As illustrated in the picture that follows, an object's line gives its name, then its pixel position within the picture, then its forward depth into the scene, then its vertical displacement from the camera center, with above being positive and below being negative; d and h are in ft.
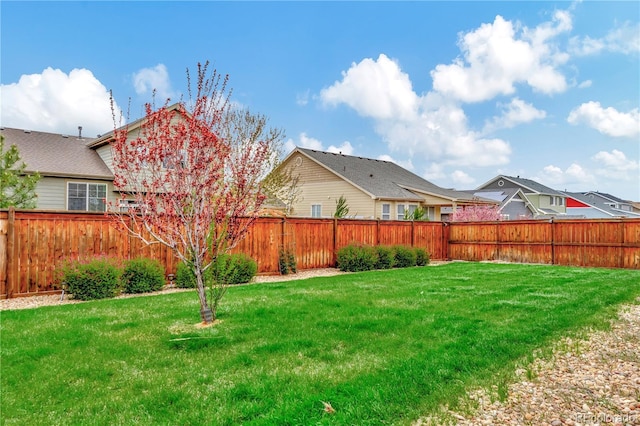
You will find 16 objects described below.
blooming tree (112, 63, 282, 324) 18.66 +2.04
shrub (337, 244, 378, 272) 45.44 -4.22
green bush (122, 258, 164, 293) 31.01 -4.38
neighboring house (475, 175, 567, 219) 137.39 +9.98
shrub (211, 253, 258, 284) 35.51 -4.34
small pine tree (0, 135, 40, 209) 42.28 +3.54
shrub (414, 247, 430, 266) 51.98 -4.50
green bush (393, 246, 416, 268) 49.94 -4.40
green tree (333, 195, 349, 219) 63.82 +1.68
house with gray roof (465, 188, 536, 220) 115.44 +5.03
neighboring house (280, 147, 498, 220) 75.00 +5.70
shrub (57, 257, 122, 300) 28.30 -4.13
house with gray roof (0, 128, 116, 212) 54.65 +6.19
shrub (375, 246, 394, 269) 47.91 -4.31
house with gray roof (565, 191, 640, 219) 166.09 +7.18
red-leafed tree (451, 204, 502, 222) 80.53 +1.54
